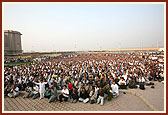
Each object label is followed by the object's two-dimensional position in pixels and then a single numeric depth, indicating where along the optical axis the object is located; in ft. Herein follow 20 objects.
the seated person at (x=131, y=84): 21.63
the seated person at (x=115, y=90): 18.60
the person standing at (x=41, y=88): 18.93
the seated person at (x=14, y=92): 19.38
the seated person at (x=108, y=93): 17.34
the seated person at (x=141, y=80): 23.10
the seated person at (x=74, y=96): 17.48
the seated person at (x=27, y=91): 19.23
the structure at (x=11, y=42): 123.54
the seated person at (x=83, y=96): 17.32
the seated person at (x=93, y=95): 16.62
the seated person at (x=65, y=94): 17.43
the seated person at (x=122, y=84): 21.64
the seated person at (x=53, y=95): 17.26
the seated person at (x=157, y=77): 26.48
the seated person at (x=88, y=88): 18.21
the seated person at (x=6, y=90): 19.81
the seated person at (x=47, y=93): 18.02
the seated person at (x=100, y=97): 16.13
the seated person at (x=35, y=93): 18.93
